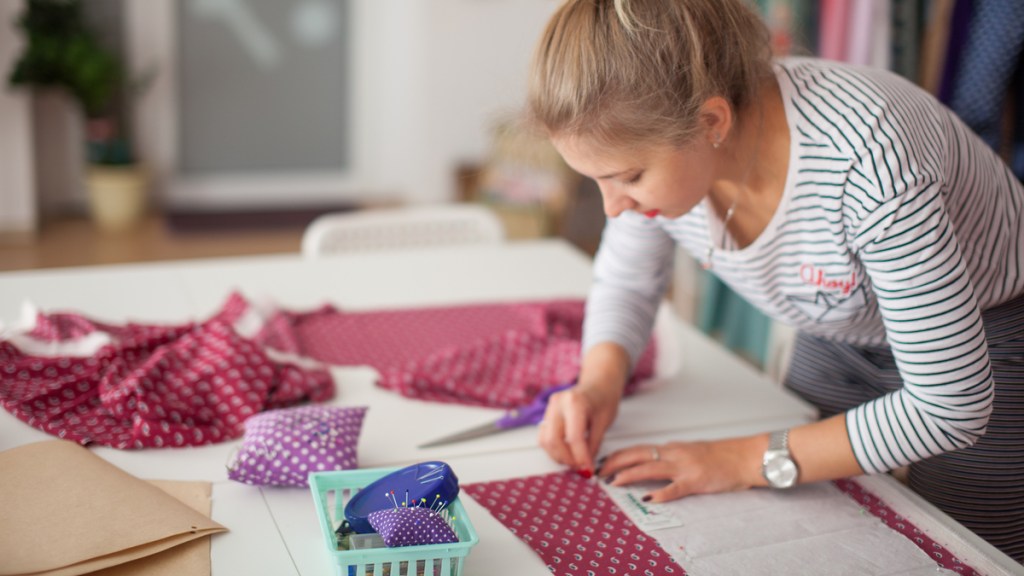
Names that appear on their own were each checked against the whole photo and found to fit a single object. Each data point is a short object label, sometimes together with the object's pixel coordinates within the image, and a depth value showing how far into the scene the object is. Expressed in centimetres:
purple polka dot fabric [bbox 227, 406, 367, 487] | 118
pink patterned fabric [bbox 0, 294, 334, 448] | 129
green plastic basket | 97
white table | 112
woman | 108
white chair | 209
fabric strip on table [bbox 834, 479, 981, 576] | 110
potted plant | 371
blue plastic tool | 105
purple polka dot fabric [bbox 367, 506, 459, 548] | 98
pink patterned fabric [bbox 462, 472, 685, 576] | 108
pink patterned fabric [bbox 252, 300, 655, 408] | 147
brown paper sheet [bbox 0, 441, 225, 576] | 100
